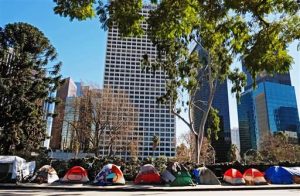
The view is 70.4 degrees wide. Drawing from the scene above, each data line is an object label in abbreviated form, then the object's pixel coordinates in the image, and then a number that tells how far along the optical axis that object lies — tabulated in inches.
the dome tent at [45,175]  559.2
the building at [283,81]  2983.9
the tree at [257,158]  1917.2
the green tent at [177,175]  544.2
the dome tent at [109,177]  541.3
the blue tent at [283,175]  621.4
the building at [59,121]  1079.7
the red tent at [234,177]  593.2
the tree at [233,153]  2134.4
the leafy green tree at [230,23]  219.8
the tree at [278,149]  1478.4
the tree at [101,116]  1068.2
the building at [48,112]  921.7
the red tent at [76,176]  576.1
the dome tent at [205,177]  585.3
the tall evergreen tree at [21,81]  824.6
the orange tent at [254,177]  592.8
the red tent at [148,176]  569.9
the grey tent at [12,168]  559.6
